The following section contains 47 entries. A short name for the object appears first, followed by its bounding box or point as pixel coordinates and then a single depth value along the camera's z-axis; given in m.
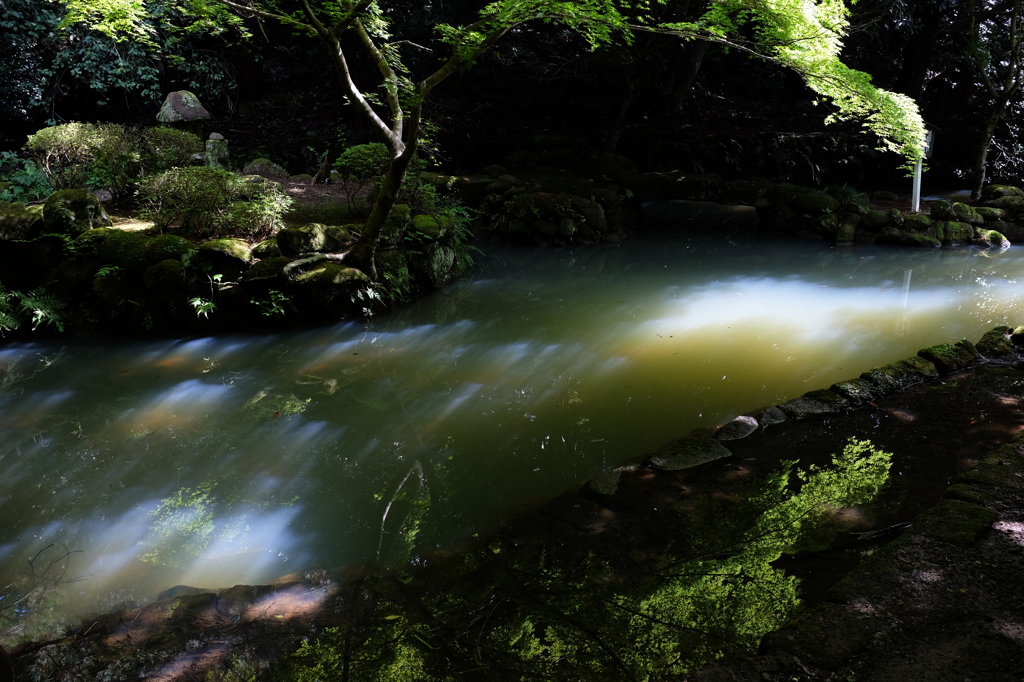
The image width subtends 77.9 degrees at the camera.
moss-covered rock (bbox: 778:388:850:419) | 5.13
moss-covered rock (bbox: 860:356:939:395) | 5.44
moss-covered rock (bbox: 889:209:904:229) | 11.96
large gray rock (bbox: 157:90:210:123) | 10.73
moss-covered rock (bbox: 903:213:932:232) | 11.77
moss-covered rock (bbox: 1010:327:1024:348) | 6.12
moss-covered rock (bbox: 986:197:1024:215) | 11.83
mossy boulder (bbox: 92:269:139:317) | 7.79
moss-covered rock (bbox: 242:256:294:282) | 7.89
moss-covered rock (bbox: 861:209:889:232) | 12.12
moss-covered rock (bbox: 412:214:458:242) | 9.56
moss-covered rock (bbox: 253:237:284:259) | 8.10
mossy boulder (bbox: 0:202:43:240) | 7.88
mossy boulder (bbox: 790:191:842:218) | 12.68
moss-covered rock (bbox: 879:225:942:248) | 11.62
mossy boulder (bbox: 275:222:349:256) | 8.16
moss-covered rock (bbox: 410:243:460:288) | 9.60
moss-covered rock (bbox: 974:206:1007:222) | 11.88
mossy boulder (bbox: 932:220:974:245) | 11.67
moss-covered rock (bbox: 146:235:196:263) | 7.79
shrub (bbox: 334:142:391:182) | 9.73
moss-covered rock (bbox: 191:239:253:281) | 7.83
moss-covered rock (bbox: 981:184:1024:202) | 12.38
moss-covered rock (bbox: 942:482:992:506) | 3.23
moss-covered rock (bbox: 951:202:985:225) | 11.80
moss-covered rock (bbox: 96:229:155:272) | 7.82
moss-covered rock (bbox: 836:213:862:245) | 12.22
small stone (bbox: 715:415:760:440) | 4.88
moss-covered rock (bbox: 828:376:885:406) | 5.26
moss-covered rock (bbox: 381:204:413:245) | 9.08
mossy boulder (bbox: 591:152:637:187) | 14.87
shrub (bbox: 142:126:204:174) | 9.59
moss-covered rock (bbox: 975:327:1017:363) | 5.94
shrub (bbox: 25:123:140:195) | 8.96
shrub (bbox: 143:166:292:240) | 8.28
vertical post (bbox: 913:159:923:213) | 11.77
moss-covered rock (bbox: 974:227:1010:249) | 11.51
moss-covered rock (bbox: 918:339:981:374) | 5.75
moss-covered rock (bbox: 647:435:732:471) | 4.54
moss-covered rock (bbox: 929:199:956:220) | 11.81
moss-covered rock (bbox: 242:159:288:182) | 12.53
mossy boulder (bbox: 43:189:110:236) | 7.96
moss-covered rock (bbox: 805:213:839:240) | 12.45
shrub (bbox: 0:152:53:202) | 9.71
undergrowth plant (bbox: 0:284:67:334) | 7.64
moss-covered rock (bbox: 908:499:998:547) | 2.96
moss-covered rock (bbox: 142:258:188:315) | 7.70
